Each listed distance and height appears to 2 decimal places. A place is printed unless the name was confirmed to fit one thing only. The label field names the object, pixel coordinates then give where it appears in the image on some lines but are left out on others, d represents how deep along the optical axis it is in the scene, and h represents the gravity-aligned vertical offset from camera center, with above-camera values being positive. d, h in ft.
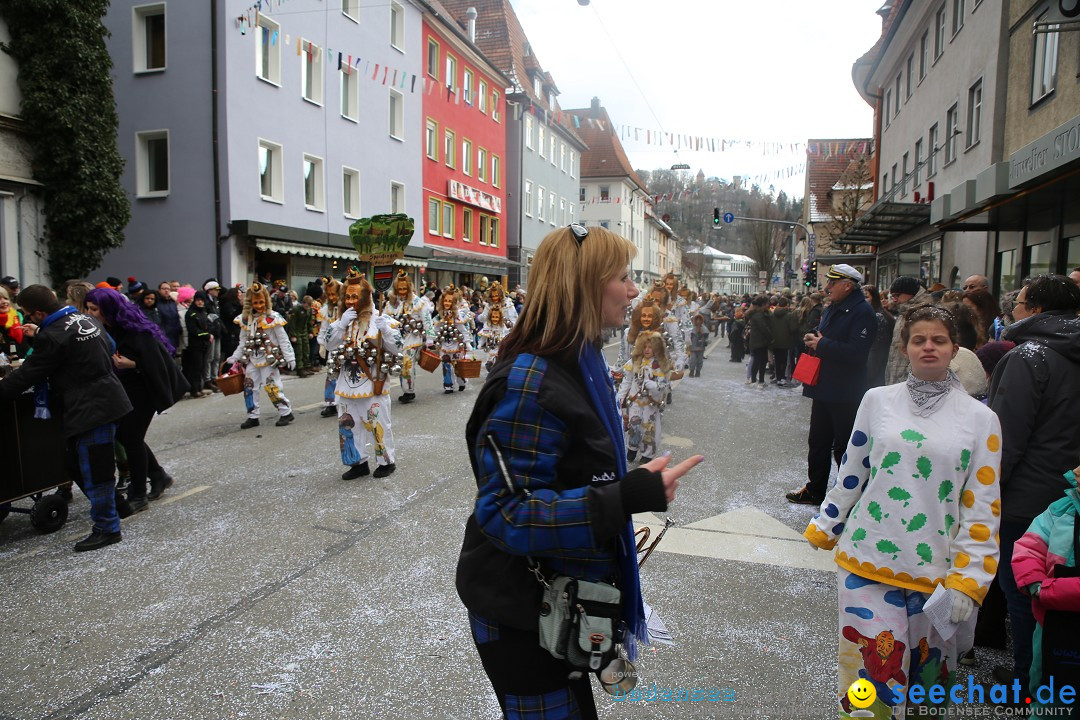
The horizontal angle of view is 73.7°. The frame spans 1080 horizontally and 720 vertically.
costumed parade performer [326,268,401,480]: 23.53 -3.12
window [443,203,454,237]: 109.70 +13.47
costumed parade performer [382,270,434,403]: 40.19 -0.78
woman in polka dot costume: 8.48 -2.44
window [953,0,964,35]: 53.42 +22.55
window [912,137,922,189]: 66.78 +14.79
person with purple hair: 19.75 -1.92
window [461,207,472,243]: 117.08 +13.62
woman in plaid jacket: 5.61 -1.35
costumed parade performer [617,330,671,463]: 26.71 -3.05
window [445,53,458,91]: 105.67 +34.76
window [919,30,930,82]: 64.85 +23.94
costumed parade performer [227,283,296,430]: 32.30 -2.08
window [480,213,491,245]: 124.88 +13.97
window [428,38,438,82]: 100.37 +34.67
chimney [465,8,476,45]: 118.42 +48.14
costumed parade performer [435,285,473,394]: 44.29 -1.56
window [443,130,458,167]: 108.58 +24.37
